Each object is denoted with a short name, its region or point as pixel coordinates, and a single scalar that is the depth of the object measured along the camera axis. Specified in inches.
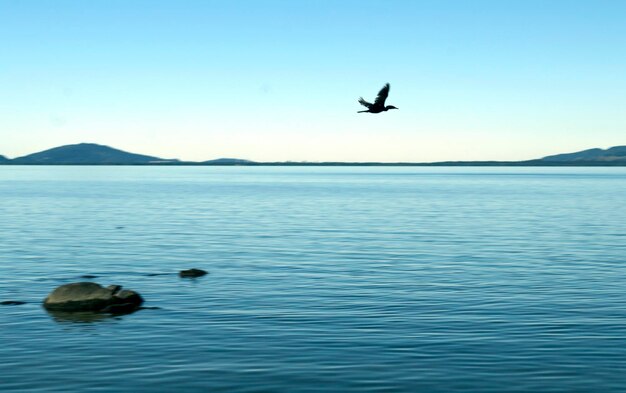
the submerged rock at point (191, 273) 1736.7
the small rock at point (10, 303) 1392.7
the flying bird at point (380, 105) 1461.6
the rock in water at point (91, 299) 1352.1
